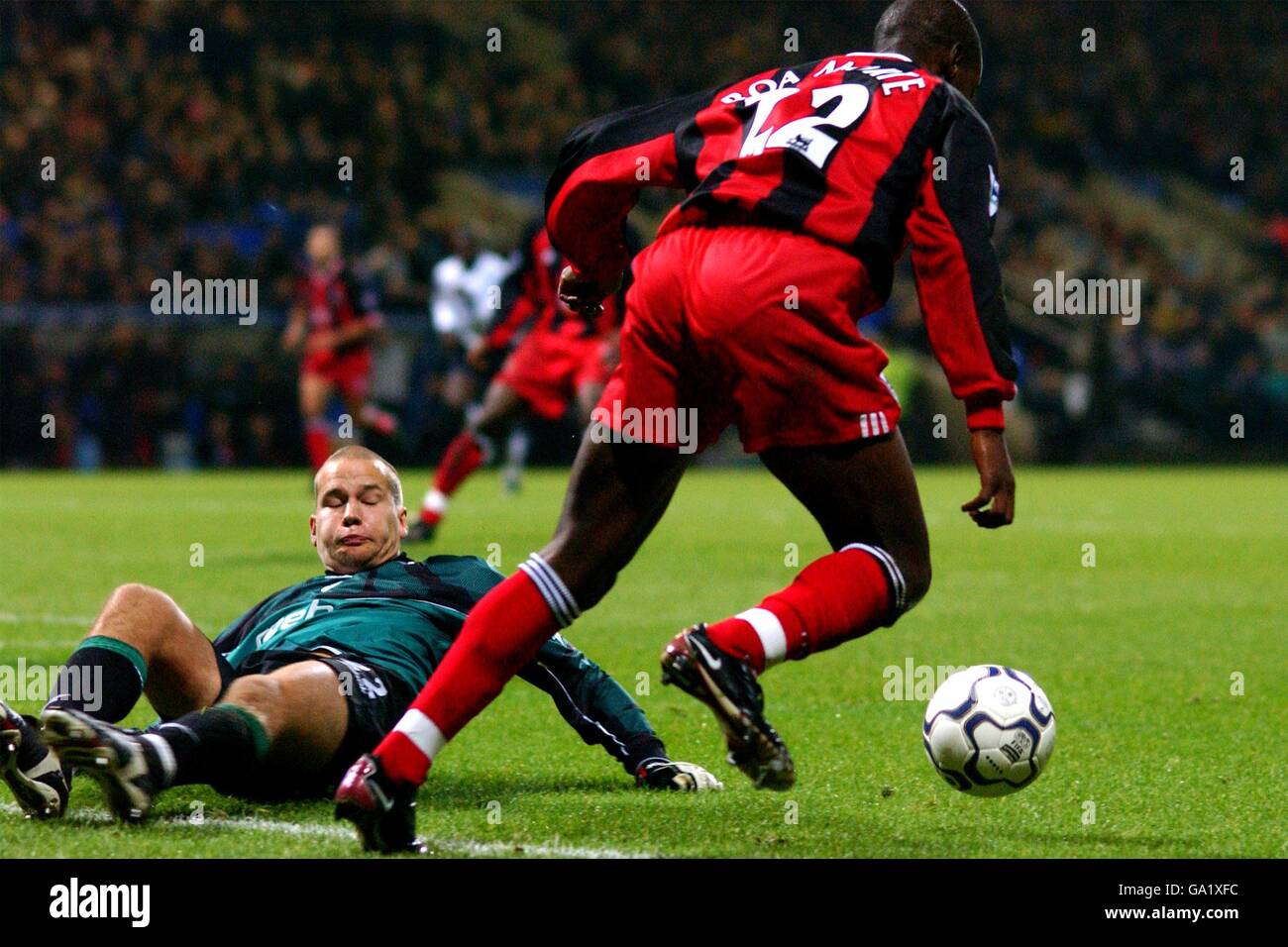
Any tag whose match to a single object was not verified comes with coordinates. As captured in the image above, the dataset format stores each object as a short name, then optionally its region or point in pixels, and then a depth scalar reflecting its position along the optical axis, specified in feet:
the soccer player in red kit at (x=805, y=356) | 12.31
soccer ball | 14.02
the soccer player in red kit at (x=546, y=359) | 42.19
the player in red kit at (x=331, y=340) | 53.36
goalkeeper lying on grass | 12.64
